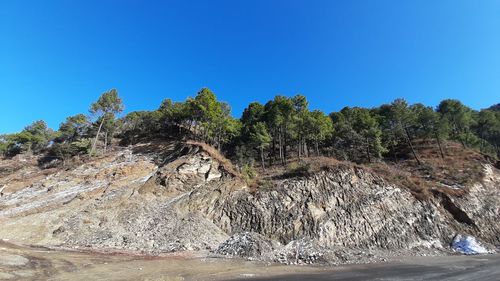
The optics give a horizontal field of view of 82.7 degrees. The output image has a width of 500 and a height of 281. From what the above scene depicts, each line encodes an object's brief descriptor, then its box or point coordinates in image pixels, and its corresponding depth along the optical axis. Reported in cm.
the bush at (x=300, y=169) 3397
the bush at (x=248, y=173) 3449
